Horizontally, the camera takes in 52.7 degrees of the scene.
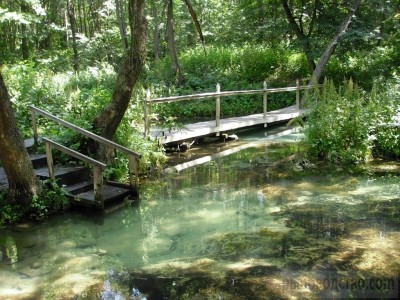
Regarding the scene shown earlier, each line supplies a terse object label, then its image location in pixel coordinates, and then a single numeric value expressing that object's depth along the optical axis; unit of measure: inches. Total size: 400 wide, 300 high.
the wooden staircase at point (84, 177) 253.0
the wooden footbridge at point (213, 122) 383.9
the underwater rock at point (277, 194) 269.6
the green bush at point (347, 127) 352.8
